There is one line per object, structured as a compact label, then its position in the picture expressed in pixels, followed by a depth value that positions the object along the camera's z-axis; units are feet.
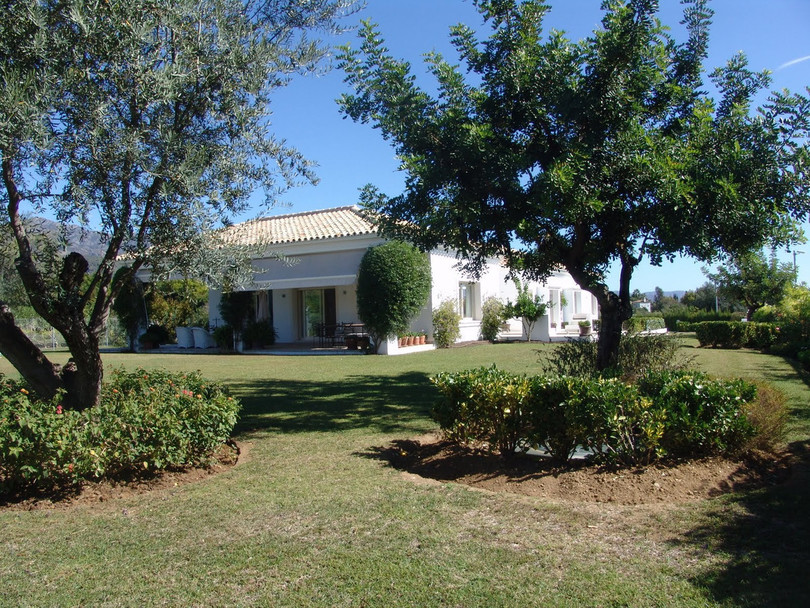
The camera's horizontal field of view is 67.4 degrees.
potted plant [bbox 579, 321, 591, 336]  90.74
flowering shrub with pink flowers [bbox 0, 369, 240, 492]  17.04
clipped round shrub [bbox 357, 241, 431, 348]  64.44
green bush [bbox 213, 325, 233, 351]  74.28
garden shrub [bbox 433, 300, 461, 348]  72.23
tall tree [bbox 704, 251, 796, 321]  89.35
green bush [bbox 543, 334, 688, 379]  32.55
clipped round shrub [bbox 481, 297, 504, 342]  81.82
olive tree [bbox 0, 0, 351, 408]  18.60
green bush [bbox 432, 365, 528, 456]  19.99
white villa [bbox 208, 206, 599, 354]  70.95
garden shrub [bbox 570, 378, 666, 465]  18.20
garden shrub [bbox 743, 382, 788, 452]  19.29
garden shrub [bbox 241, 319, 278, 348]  75.31
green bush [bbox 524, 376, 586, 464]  19.06
